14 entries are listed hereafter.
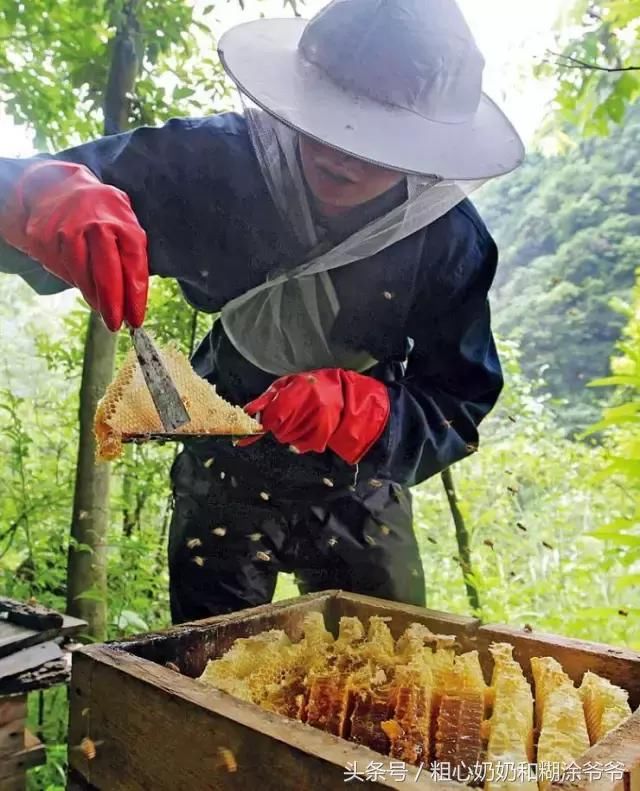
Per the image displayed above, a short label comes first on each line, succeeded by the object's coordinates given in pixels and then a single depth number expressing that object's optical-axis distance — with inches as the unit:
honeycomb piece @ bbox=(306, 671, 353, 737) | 38.3
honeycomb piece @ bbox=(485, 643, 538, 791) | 31.1
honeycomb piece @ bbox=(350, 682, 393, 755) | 36.8
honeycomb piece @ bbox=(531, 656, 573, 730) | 42.0
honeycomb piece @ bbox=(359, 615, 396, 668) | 45.0
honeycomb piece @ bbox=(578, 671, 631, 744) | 37.4
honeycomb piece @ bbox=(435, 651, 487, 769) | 35.6
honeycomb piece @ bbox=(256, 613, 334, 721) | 40.3
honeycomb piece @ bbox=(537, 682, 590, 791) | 33.7
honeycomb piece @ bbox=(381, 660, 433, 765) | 36.0
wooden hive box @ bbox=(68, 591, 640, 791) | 31.0
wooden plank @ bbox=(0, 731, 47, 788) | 62.6
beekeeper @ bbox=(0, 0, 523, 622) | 56.7
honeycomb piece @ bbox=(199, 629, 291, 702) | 41.3
